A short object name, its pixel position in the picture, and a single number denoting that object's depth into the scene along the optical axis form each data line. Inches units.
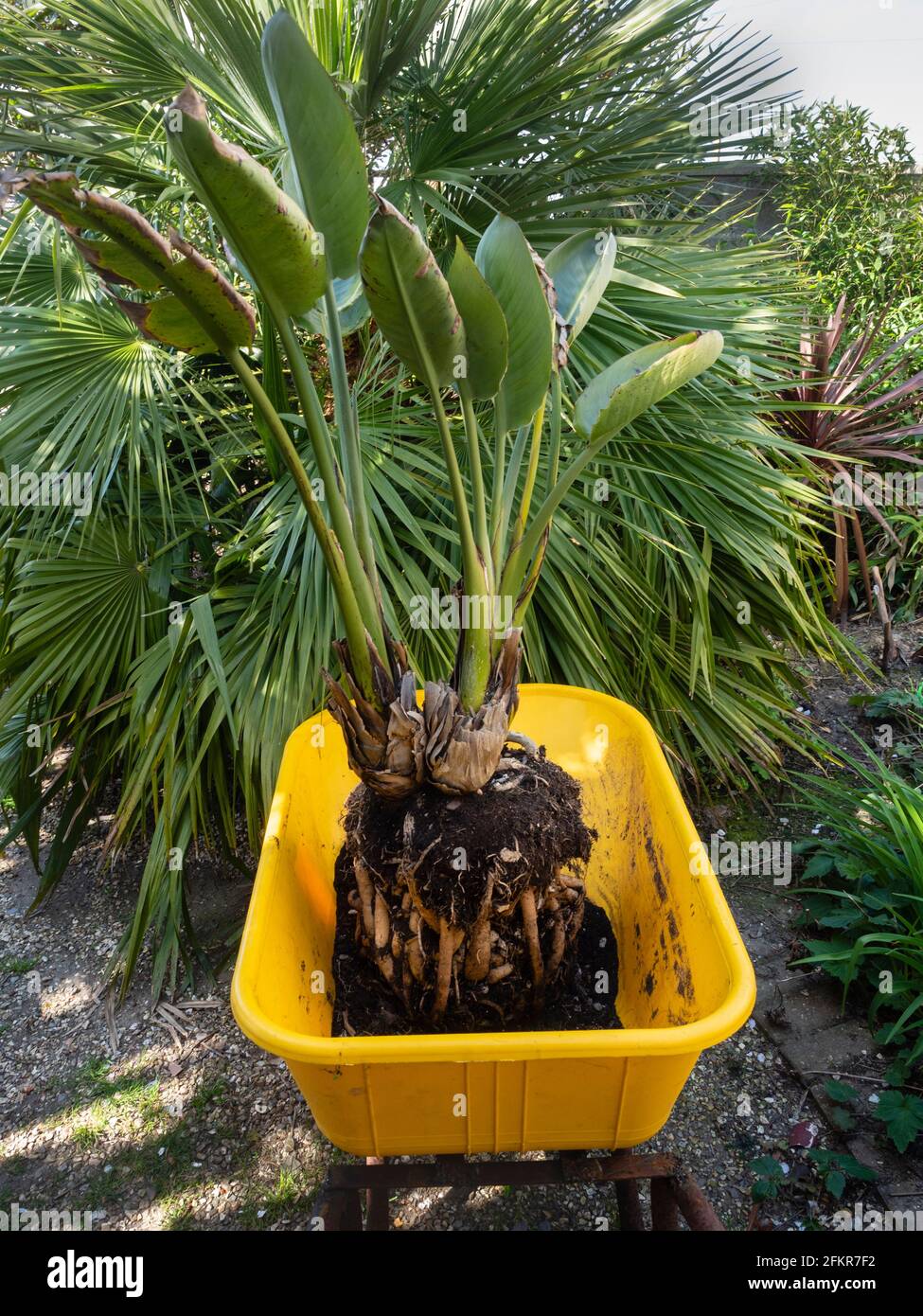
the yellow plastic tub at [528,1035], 30.0
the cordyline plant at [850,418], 113.3
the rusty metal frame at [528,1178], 39.6
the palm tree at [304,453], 65.2
